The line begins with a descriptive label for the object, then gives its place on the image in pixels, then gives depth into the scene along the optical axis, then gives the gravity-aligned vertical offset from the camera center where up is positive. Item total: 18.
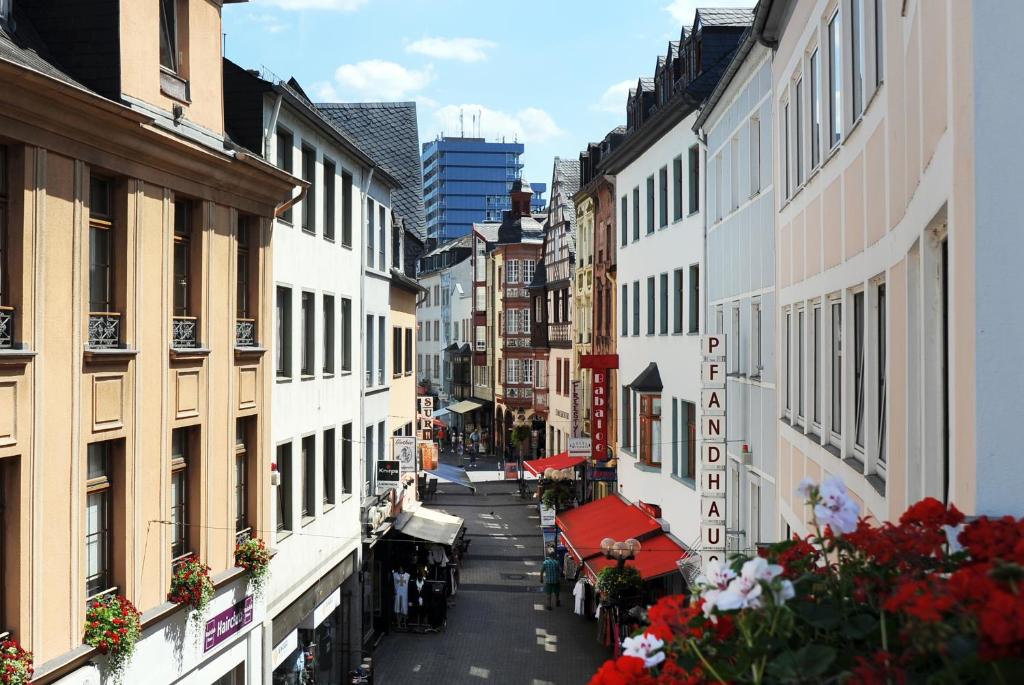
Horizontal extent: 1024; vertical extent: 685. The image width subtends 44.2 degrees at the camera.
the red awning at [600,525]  28.23 -4.25
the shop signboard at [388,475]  29.77 -2.93
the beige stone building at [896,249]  4.94 +0.62
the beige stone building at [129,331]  11.84 +0.23
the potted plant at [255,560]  18.20 -3.04
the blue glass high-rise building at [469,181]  193.00 +26.19
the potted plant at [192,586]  15.64 -2.96
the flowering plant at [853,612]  2.87 -0.68
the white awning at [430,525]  30.92 -4.51
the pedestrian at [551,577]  31.72 -5.71
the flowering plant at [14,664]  11.02 -2.76
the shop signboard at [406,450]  31.00 -2.45
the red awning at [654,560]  24.38 -4.23
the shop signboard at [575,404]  46.06 -1.98
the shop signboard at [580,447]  37.38 -2.87
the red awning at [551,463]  42.72 -3.95
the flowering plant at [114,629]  13.12 -2.94
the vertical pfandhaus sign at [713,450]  21.66 -1.73
